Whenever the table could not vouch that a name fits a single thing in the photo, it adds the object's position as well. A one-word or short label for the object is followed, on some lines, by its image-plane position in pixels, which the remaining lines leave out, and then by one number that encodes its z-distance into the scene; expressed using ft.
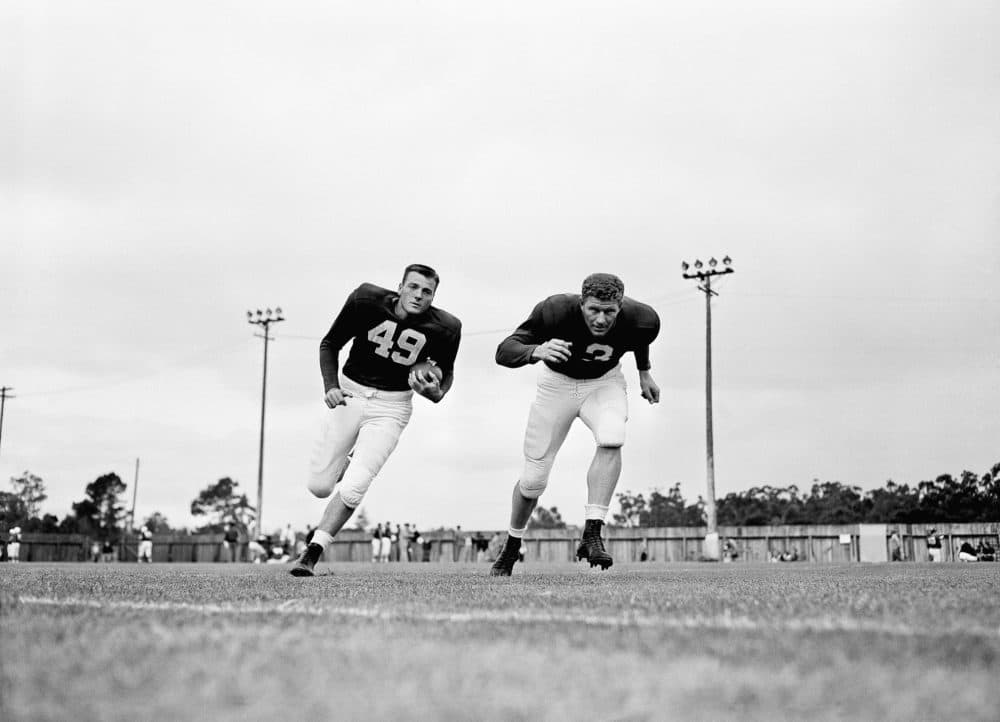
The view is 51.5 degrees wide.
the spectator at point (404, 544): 143.82
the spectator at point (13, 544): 125.08
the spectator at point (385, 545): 124.84
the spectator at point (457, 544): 154.40
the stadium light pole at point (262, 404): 149.02
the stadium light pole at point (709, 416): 117.39
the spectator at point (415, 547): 143.13
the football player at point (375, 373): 25.76
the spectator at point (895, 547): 132.54
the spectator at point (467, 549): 155.81
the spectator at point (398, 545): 136.27
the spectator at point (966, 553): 99.45
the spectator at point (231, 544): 130.71
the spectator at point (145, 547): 138.41
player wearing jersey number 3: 23.35
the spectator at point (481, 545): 146.00
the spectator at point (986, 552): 115.03
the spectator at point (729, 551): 141.15
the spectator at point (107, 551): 152.72
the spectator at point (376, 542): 127.95
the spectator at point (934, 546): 123.28
